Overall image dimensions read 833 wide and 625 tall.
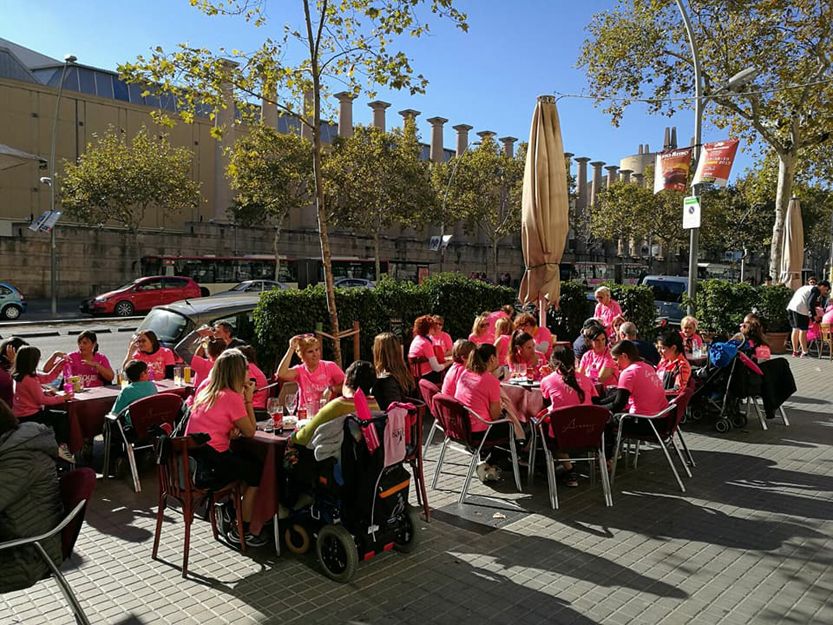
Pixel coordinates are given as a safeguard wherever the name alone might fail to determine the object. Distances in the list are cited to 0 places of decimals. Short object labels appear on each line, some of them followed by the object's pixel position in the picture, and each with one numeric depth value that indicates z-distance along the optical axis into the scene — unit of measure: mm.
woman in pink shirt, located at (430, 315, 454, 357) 8945
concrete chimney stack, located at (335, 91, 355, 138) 49562
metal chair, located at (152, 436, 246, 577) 4625
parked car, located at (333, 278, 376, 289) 35475
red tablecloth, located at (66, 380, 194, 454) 6617
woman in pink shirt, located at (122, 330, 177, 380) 7976
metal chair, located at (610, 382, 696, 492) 6516
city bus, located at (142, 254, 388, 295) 34000
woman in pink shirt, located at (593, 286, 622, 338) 11141
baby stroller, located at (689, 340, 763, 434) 8844
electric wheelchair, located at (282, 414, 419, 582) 4609
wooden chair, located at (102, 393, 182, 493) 6309
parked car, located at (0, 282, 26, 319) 25539
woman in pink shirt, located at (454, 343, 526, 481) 6242
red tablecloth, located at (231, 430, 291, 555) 4895
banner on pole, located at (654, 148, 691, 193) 12664
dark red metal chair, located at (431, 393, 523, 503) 6102
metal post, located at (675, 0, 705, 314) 13438
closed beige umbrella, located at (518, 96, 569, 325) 9102
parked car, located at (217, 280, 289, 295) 31989
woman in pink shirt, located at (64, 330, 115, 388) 7641
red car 27312
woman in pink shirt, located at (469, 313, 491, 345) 9375
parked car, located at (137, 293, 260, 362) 9852
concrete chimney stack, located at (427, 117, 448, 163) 57531
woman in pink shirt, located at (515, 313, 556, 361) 9133
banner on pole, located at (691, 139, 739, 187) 12148
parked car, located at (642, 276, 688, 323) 26188
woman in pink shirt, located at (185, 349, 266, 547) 4809
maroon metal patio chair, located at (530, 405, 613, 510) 5859
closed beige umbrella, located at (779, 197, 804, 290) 18797
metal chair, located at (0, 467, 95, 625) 3572
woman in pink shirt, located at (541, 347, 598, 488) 6258
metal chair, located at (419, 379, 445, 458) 6708
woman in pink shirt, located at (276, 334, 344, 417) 6598
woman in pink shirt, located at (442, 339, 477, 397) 6711
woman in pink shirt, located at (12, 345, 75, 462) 6328
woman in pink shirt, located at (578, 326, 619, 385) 7430
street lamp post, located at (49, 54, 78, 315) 26562
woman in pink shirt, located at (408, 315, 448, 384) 8321
